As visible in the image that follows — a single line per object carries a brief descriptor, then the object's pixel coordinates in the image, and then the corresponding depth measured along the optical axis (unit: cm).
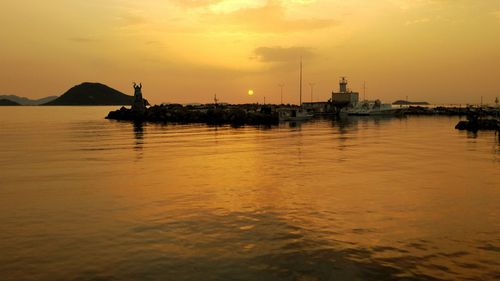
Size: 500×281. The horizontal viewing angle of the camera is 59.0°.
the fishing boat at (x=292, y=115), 9756
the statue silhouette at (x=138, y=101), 11272
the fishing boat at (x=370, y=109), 13100
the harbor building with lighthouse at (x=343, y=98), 13900
